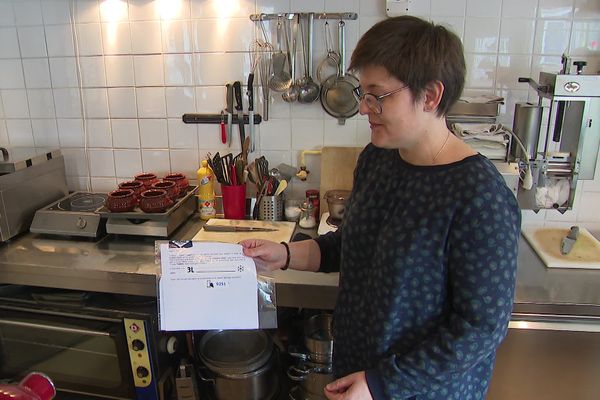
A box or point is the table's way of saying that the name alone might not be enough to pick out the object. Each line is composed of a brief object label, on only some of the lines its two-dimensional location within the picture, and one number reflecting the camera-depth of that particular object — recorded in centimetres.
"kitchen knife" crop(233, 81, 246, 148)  185
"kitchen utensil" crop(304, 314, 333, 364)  164
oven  153
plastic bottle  184
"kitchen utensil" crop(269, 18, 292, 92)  179
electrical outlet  168
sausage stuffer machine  144
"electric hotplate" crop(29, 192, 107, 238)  171
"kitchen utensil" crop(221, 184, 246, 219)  182
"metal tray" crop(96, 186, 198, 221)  168
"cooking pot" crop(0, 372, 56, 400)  49
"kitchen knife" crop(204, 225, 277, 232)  173
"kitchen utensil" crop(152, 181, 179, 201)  176
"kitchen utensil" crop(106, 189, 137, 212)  168
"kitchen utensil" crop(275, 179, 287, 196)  183
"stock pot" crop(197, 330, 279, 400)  165
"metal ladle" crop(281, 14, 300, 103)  177
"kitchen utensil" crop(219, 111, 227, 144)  189
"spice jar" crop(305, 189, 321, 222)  186
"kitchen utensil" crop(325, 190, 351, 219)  175
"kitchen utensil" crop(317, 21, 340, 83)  177
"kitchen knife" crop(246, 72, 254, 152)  182
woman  80
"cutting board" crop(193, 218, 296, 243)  167
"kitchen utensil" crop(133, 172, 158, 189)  185
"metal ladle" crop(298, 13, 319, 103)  176
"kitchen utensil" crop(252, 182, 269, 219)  182
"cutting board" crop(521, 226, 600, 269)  153
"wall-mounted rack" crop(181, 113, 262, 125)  189
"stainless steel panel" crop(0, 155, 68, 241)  170
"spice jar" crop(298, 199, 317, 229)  182
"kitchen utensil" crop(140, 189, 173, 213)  168
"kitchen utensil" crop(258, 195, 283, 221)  182
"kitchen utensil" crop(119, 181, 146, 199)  177
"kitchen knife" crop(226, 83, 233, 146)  185
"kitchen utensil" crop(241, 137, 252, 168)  184
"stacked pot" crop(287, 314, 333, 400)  165
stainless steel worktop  137
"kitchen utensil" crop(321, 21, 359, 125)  179
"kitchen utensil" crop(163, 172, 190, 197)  186
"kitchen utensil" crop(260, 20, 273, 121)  181
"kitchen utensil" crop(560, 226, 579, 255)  161
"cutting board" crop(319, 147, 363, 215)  186
